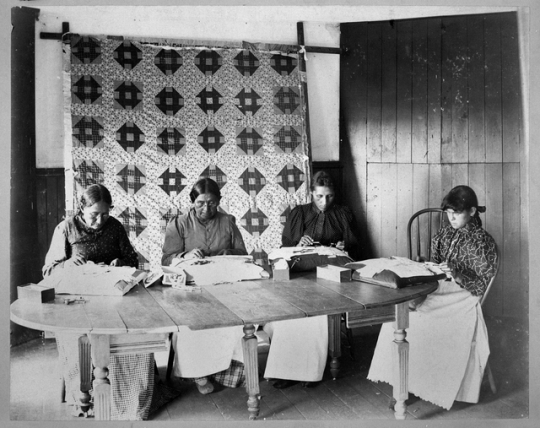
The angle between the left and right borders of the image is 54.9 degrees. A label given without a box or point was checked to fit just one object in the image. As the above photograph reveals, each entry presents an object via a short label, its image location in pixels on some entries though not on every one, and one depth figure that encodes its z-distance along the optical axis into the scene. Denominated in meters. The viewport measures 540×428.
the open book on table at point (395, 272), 2.95
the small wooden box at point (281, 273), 3.13
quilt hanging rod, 4.30
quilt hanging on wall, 4.43
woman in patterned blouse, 3.13
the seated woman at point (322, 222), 4.19
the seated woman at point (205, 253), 3.32
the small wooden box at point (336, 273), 3.08
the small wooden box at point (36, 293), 2.65
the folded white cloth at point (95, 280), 2.79
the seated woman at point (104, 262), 2.91
